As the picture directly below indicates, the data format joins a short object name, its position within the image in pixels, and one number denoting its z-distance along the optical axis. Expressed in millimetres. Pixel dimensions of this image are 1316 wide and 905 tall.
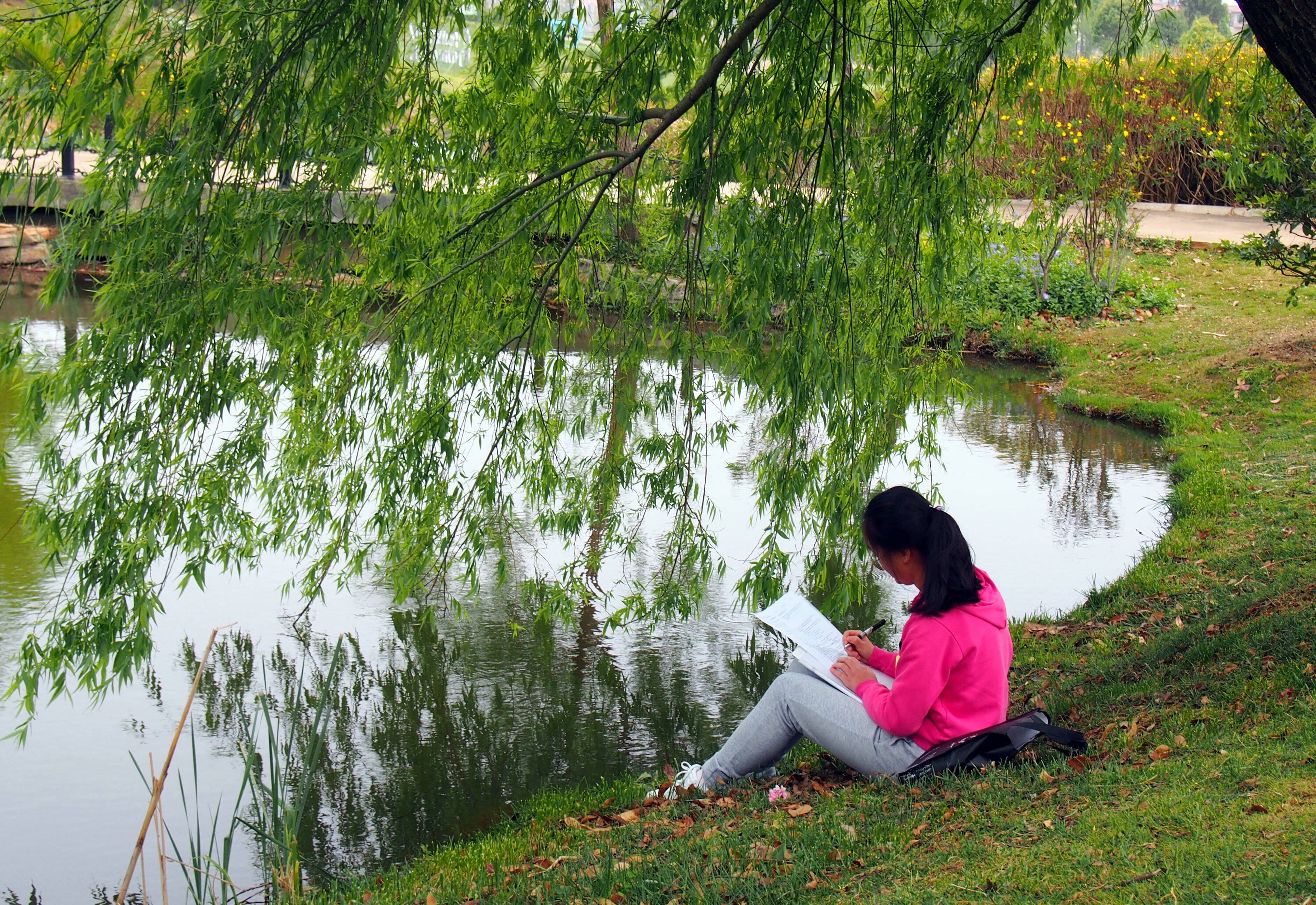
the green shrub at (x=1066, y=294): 16422
